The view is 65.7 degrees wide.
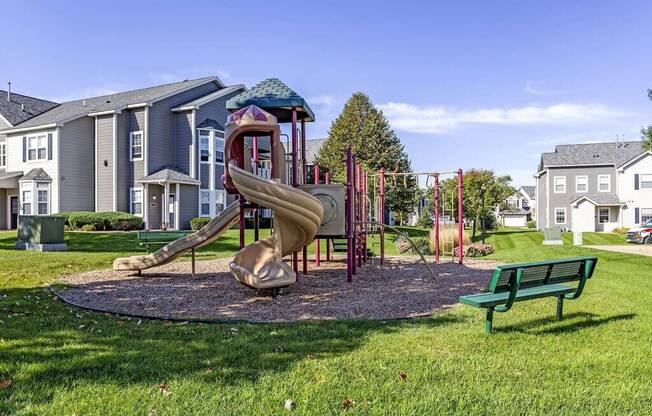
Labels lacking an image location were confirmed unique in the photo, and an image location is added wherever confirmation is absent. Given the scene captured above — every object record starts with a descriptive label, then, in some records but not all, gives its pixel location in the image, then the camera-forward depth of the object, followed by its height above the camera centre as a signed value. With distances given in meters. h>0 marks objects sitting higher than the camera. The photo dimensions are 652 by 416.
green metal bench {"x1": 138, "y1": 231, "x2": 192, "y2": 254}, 13.12 -0.51
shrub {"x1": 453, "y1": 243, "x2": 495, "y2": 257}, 19.33 -1.46
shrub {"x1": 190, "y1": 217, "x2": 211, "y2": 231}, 29.14 -0.36
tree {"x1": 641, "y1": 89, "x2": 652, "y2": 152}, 29.33 +4.78
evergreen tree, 49.62 +7.49
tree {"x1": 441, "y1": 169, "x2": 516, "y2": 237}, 31.97 +1.41
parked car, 28.12 -1.38
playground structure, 8.52 +0.21
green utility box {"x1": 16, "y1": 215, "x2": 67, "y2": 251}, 17.28 -0.55
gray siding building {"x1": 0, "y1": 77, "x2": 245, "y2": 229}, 29.72 +3.44
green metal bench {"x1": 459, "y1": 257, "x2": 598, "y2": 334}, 5.93 -0.90
